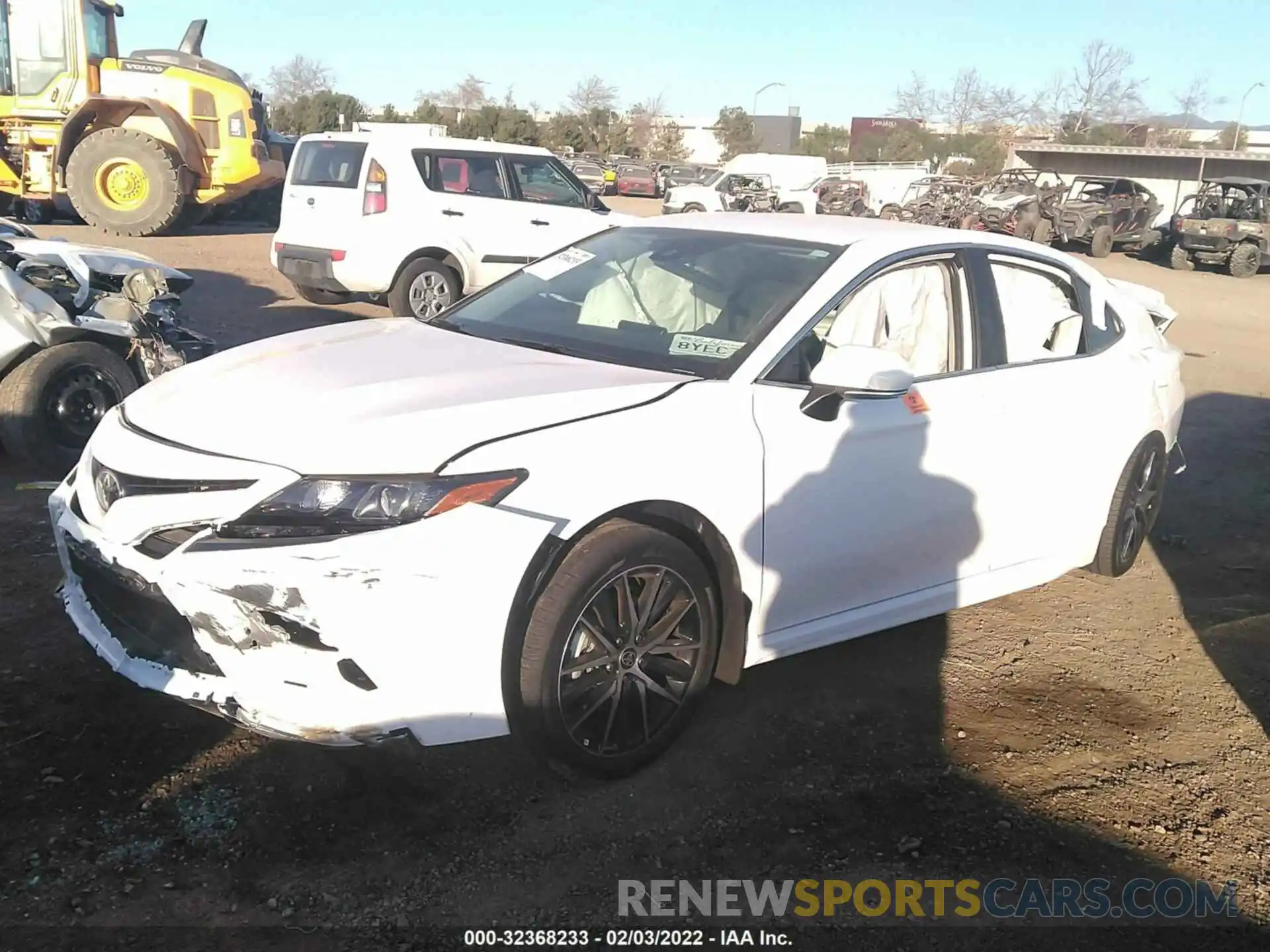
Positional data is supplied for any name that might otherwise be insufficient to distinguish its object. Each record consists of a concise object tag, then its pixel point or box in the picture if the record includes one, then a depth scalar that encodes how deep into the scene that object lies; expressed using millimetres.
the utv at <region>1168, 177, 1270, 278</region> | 24141
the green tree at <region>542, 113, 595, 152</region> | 55062
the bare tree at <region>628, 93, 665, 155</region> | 69812
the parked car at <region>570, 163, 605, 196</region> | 36688
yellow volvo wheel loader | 16203
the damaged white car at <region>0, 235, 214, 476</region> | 5586
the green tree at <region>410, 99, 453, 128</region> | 52881
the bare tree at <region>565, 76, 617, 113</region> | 78750
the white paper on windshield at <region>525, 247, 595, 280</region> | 4402
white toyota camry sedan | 2760
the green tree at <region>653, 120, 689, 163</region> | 66125
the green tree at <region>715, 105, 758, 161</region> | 67812
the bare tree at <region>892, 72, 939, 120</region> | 80062
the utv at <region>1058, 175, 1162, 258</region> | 25812
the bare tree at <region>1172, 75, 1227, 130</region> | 78812
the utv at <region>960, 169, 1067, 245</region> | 25516
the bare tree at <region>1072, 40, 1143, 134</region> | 74000
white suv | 10461
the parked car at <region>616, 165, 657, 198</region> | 42031
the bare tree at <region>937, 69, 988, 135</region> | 79125
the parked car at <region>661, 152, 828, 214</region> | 28172
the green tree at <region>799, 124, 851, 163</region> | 63978
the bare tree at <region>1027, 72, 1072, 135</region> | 75500
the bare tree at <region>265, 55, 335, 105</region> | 73500
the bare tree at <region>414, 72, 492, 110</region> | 75062
